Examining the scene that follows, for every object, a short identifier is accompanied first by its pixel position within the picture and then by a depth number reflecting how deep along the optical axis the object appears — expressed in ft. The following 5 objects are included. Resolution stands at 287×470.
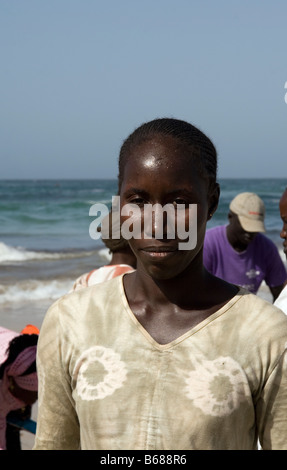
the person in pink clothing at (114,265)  12.48
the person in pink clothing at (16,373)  10.62
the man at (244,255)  17.94
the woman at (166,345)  5.18
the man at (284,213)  11.87
